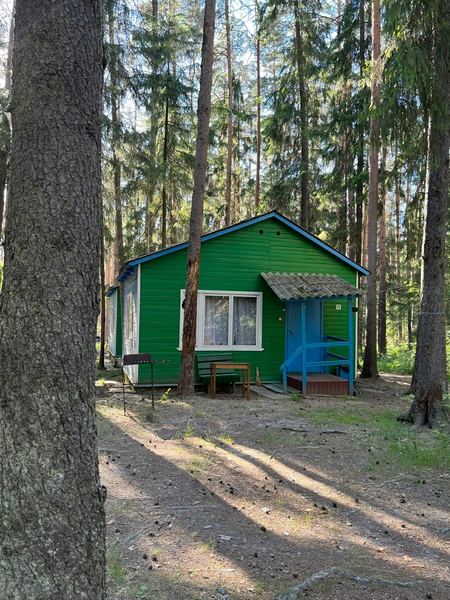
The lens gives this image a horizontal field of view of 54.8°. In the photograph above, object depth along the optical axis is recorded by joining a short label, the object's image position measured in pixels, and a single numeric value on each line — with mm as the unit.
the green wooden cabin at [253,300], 10953
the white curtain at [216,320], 11547
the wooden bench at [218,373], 10664
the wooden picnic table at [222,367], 9859
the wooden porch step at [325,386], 10961
